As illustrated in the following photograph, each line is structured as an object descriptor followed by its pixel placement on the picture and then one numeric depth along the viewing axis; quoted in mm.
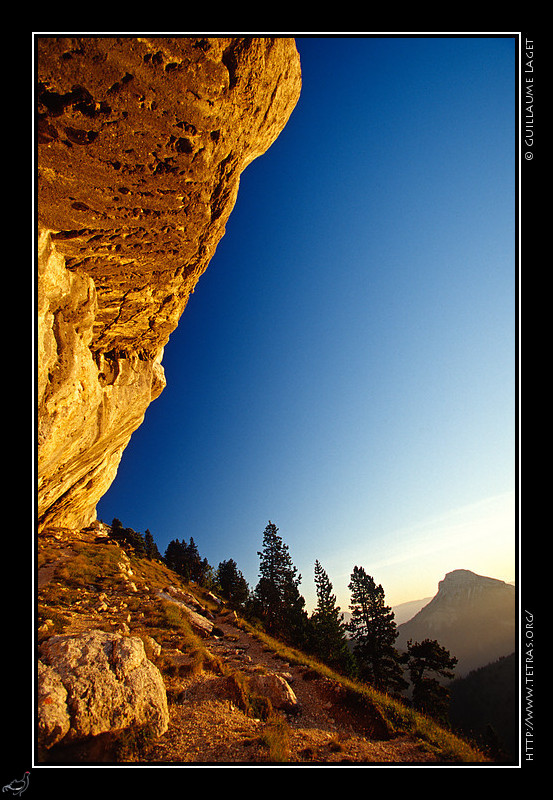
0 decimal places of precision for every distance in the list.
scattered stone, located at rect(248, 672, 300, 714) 8070
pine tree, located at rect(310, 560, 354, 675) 21172
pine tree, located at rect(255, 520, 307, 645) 25064
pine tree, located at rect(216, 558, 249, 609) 33106
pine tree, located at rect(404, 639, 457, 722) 17486
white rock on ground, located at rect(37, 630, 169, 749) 5215
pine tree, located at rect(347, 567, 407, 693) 21156
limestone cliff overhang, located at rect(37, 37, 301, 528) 5258
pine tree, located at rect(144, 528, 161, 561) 44631
